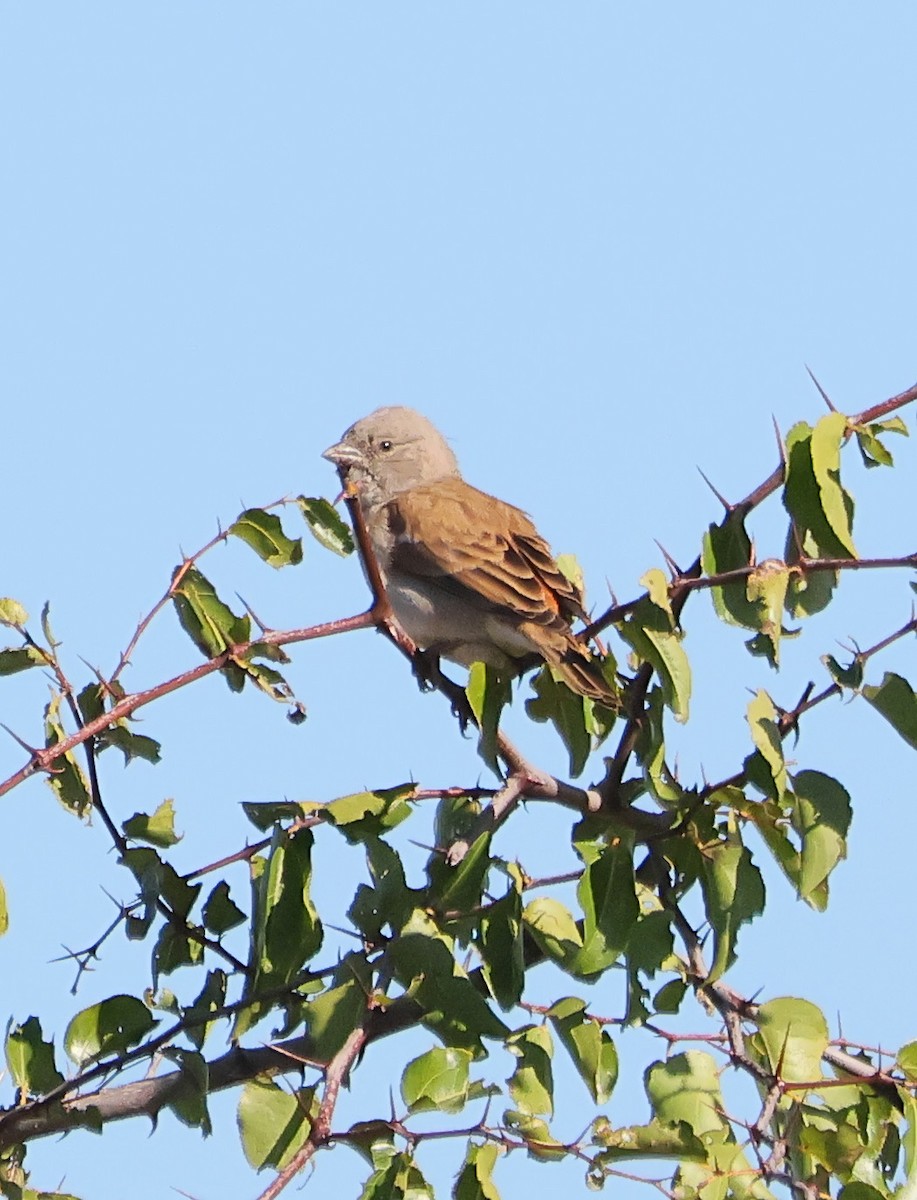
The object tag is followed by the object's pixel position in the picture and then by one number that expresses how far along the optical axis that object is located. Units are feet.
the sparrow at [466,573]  36.58
